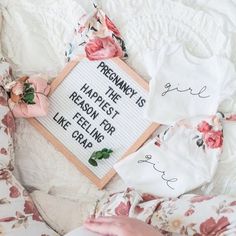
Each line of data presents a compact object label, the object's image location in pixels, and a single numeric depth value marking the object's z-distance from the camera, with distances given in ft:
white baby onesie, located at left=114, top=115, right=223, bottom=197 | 4.67
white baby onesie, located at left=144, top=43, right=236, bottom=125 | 4.76
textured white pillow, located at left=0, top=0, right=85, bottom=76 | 5.19
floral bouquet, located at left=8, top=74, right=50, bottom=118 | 5.00
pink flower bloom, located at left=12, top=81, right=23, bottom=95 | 4.98
